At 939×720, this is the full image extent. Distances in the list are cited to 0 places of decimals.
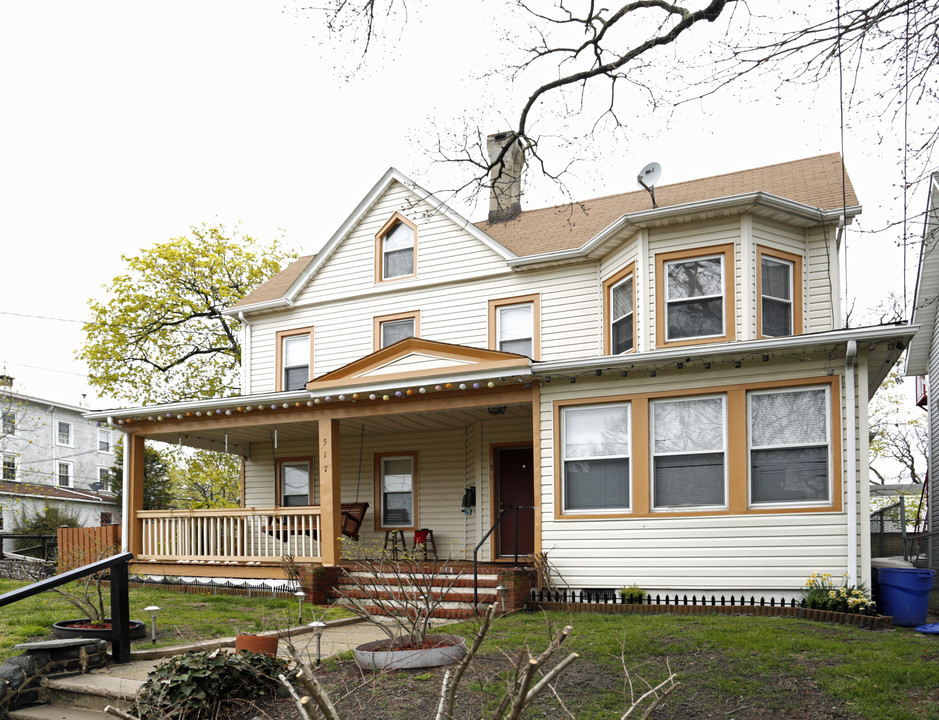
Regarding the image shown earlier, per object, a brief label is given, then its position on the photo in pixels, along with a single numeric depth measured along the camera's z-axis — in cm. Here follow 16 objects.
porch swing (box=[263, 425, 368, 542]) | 1540
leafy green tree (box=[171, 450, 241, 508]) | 2566
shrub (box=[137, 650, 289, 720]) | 613
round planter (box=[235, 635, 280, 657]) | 702
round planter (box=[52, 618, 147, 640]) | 826
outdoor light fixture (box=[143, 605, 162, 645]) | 873
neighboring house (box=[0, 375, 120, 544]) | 3309
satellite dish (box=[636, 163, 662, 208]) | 1319
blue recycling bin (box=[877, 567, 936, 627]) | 987
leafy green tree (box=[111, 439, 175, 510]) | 3194
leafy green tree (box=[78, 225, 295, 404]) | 2428
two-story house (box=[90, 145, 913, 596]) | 1089
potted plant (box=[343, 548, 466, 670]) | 698
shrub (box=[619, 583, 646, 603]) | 1105
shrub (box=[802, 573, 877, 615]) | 965
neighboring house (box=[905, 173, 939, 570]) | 1661
